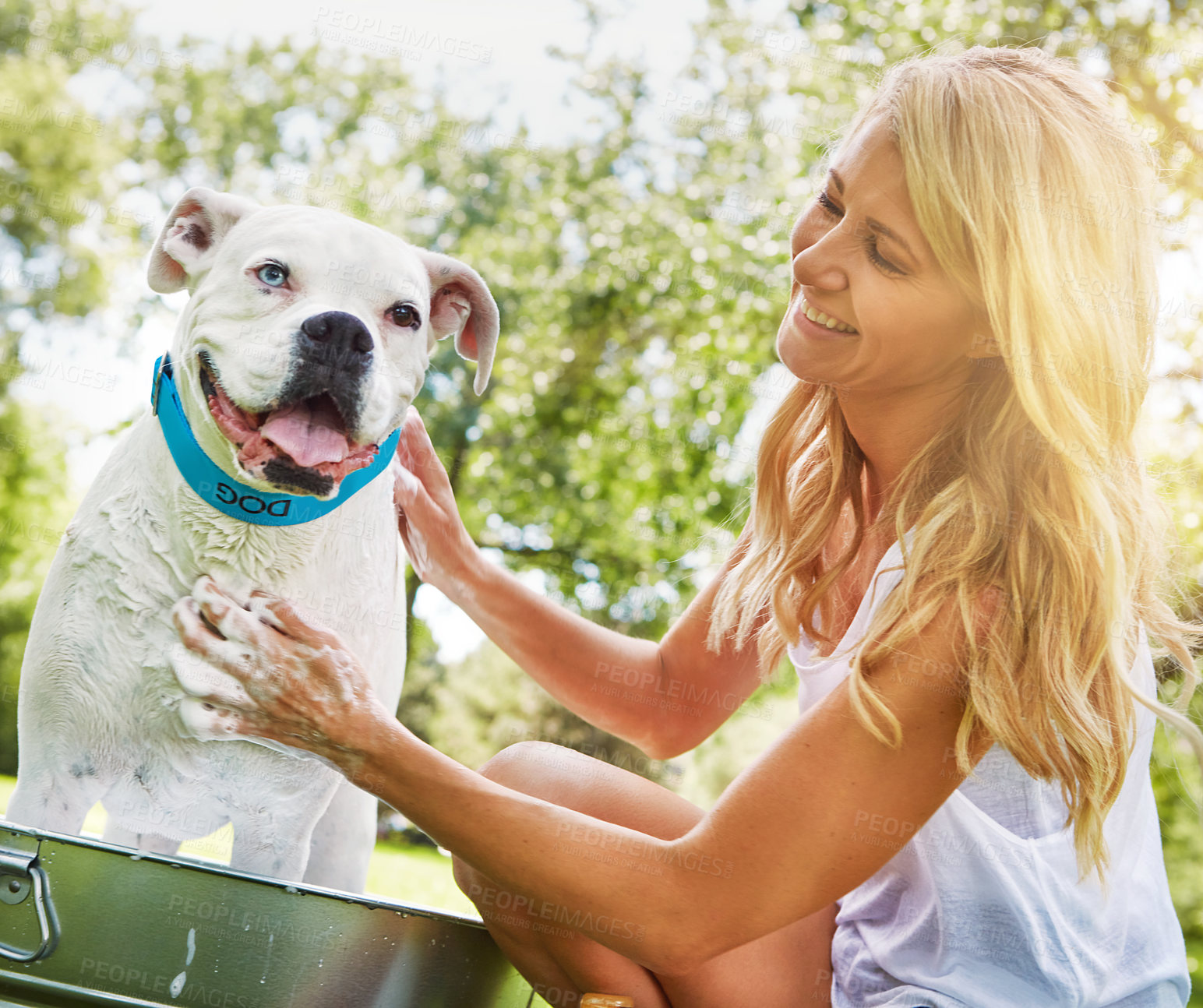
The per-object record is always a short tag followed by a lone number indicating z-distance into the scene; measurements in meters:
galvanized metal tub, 1.45
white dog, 1.57
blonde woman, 1.27
